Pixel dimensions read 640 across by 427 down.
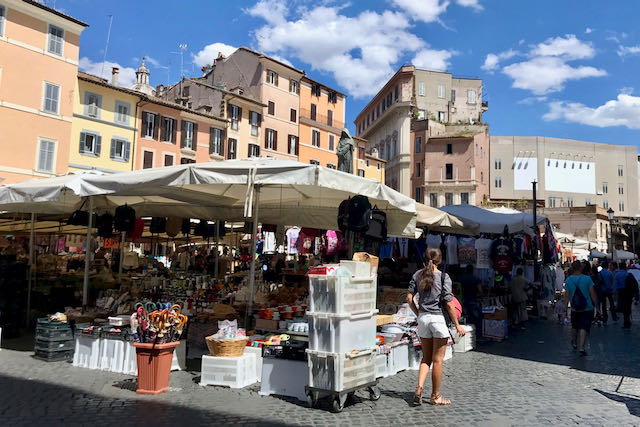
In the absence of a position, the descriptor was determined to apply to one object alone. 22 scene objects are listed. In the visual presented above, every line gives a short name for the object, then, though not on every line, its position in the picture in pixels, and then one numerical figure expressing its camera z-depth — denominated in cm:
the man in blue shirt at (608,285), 1488
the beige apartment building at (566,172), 6444
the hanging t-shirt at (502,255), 1112
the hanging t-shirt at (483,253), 1148
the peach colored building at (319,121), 4384
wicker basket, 600
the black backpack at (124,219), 920
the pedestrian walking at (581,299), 868
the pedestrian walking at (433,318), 543
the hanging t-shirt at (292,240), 1552
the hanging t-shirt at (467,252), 1159
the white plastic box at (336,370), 511
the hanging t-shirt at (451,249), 1148
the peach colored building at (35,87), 2516
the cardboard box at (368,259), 593
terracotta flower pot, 554
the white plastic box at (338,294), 512
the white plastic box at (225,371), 594
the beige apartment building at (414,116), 5228
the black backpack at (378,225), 769
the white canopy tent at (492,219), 1130
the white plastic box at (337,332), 514
